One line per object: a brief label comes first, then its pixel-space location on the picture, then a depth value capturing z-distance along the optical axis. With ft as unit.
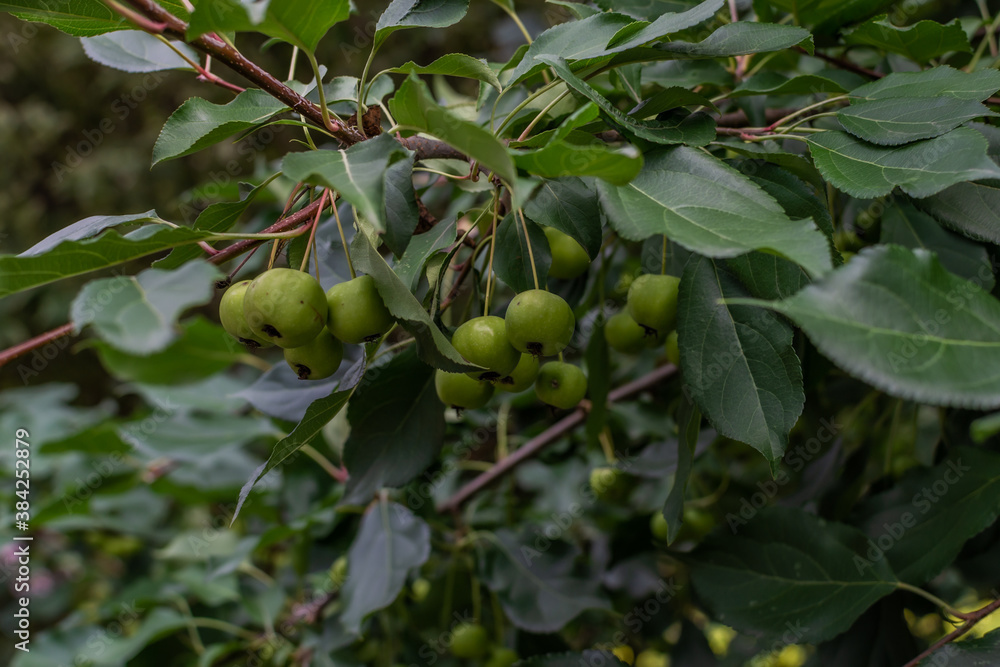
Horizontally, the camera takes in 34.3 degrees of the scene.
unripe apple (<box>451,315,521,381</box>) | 1.44
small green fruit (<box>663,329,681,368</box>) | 1.64
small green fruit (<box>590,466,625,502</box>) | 1.95
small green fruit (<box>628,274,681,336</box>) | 1.52
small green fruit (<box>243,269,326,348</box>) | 1.39
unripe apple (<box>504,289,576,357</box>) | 1.44
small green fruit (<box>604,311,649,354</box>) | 1.64
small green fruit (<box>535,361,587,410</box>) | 1.56
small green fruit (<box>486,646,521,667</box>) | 1.89
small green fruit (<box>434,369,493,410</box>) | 1.50
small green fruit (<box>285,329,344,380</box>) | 1.46
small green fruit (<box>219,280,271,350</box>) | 1.43
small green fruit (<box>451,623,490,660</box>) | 1.92
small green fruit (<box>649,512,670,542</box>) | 1.93
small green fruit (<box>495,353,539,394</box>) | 1.51
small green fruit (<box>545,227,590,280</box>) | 1.62
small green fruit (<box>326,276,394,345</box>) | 1.42
